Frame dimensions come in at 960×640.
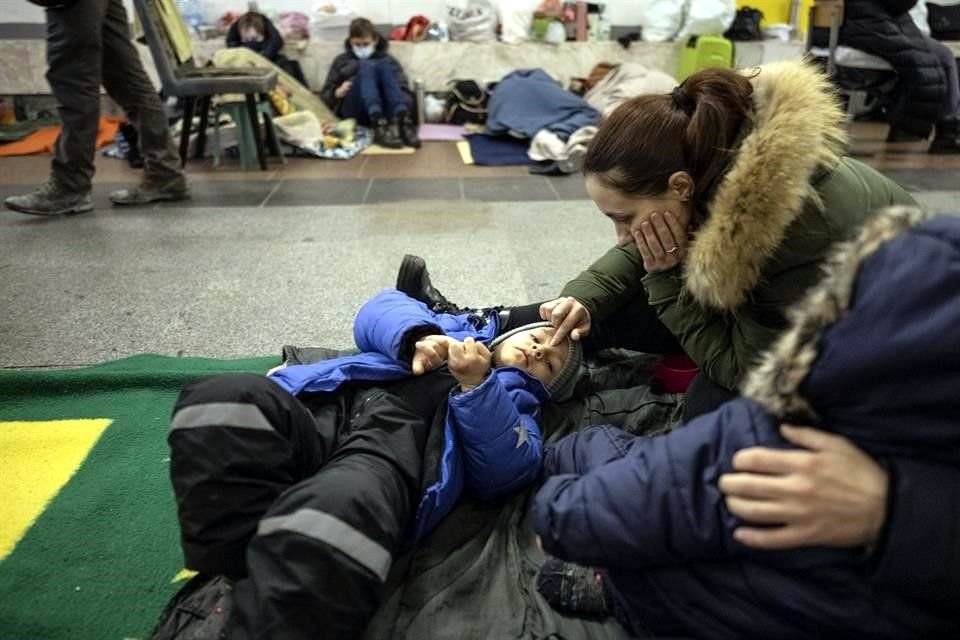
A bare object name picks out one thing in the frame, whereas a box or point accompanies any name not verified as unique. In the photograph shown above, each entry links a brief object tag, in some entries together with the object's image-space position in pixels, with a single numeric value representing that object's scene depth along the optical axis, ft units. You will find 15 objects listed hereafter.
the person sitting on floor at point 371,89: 16.46
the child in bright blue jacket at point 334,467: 3.01
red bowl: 5.63
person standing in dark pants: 9.53
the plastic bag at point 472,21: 18.66
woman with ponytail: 3.59
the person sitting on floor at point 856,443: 2.09
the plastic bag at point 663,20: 18.72
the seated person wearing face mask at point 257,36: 17.29
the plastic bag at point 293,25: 18.65
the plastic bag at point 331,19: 18.65
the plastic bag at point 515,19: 18.67
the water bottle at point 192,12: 18.38
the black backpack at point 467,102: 17.88
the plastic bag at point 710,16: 18.07
